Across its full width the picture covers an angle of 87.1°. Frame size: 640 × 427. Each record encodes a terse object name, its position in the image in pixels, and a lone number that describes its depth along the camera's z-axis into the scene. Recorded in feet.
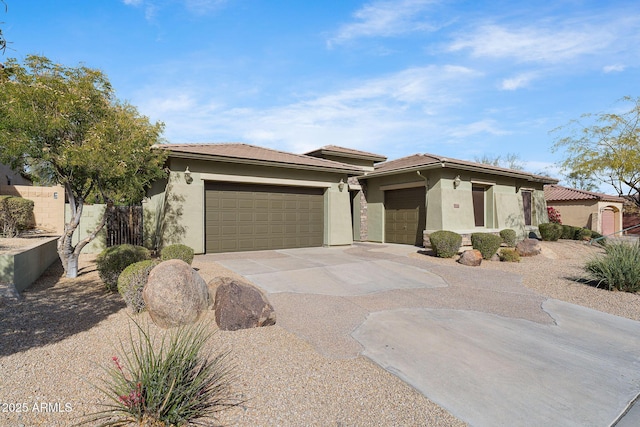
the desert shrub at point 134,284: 18.13
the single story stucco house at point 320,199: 37.93
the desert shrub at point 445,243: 38.32
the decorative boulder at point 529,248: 41.45
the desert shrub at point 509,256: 37.77
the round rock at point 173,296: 15.96
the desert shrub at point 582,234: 62.90
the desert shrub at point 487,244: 38.55
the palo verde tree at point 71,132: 21.76
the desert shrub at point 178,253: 28.45
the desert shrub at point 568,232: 63.00
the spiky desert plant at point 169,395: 8.84
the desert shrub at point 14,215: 39.72
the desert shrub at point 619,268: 24.88
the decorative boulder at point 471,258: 35.06
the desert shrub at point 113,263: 22.57
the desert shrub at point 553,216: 79.44
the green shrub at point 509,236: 49.32
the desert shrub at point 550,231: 58.03
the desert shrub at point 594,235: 63.31
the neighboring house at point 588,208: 83.56
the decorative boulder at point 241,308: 15.92
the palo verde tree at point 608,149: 51.13
